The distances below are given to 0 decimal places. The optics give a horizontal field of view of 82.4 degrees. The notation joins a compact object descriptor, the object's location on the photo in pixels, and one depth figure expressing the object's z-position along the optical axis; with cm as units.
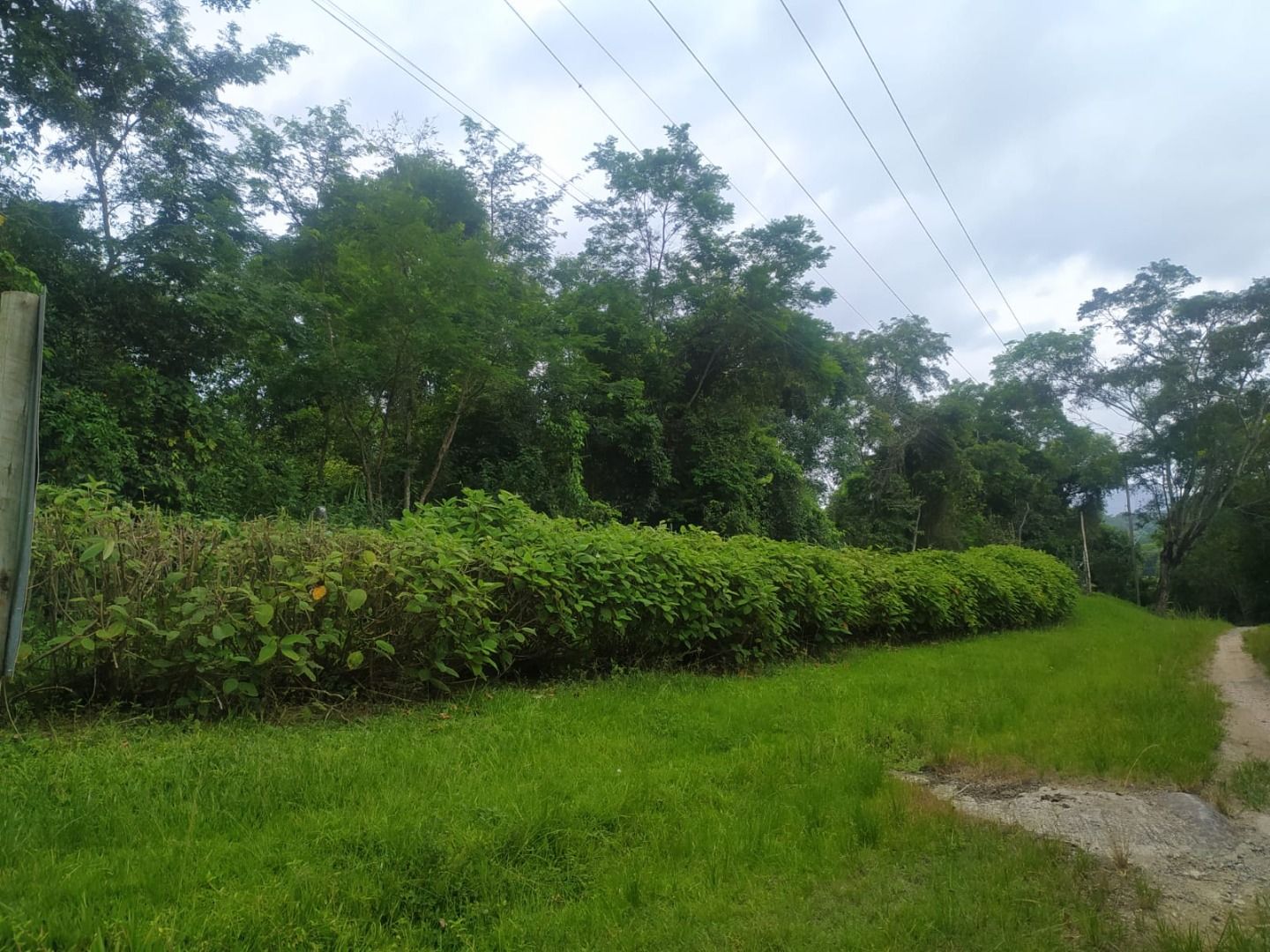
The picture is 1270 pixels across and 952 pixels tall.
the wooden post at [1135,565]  3164
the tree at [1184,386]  1997
